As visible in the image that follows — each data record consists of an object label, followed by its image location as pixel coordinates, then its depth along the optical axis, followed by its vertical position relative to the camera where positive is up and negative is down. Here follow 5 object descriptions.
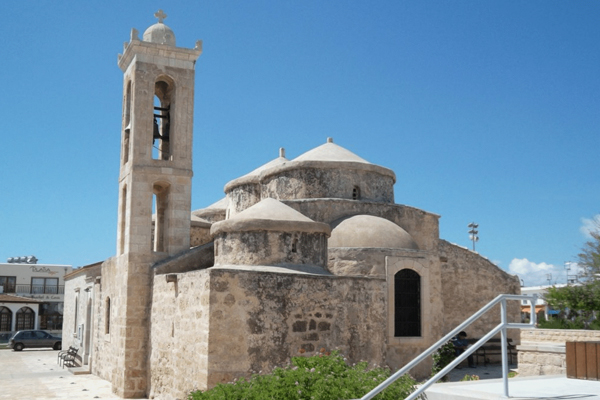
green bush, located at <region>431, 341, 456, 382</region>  12.36 -1.59
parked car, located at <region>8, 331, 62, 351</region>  25.14 -2.79
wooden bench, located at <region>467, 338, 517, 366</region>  15.04 -1.76
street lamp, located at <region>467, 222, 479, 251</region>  35.81 +2.87
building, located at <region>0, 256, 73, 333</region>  38.03 -0.79
